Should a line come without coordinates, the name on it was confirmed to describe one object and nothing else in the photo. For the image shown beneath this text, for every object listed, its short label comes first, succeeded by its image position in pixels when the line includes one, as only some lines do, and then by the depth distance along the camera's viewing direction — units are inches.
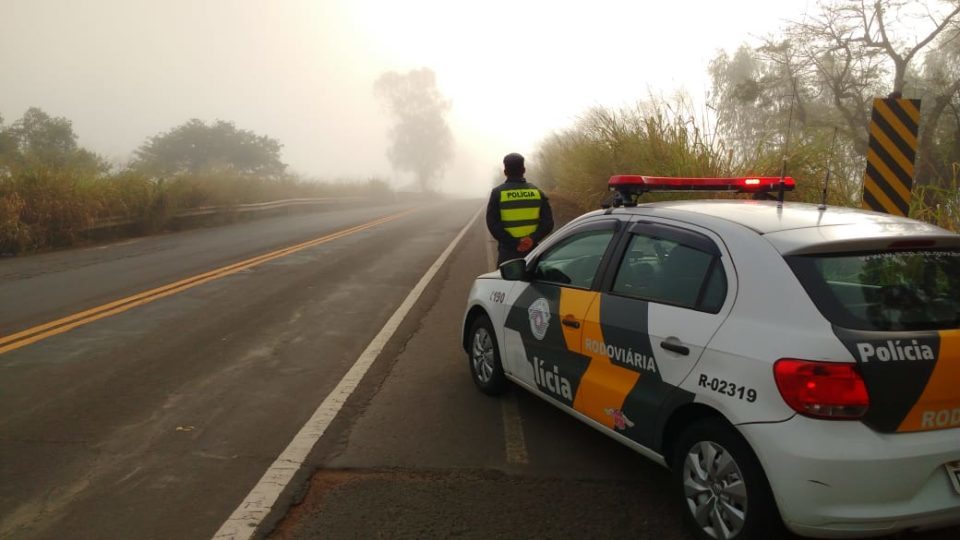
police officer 271.3
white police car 108.0
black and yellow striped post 281.4
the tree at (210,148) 2034.9
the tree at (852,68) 1004.6
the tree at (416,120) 3528.5
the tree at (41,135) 1151.2
